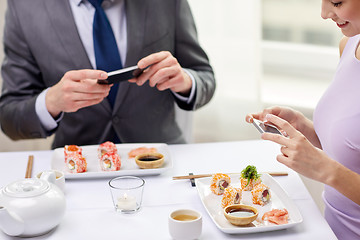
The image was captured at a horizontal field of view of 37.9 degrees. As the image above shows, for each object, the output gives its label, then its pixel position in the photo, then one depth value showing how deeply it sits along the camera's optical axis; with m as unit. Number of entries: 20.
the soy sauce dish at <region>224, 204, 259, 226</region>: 1.36
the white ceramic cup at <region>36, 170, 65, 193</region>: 1.51
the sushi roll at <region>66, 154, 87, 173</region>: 1.71
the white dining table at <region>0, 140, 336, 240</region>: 1.38
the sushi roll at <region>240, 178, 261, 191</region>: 1.58
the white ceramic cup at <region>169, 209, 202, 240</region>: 1.30
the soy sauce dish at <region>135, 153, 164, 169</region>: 1.74
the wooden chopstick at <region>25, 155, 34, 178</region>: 1.73
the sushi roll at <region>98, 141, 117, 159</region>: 1.83
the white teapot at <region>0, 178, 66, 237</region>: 1.30
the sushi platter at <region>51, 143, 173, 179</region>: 1.70
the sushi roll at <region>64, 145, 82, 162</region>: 1.74
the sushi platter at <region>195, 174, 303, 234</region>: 1.35
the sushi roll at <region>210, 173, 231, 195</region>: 1.57
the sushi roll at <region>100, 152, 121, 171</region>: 1.73
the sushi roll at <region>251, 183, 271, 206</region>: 1.50
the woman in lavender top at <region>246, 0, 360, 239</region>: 1.34
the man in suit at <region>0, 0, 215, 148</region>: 2.07
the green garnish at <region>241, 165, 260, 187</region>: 1.58
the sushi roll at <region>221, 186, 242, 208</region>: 1.48
